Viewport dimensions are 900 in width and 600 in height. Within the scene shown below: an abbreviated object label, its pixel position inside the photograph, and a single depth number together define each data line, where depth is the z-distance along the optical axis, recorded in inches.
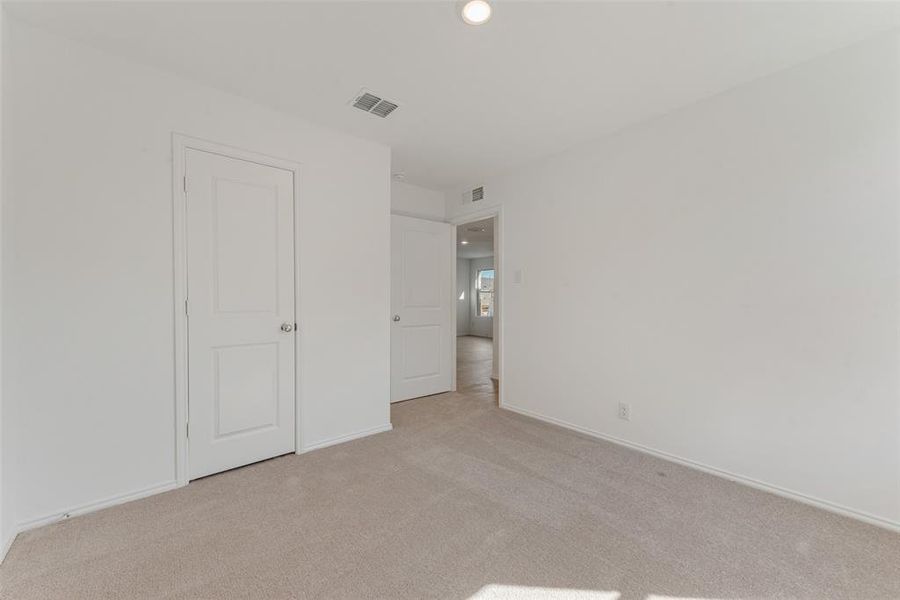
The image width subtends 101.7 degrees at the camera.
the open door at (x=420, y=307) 158.6
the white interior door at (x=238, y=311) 89.3
